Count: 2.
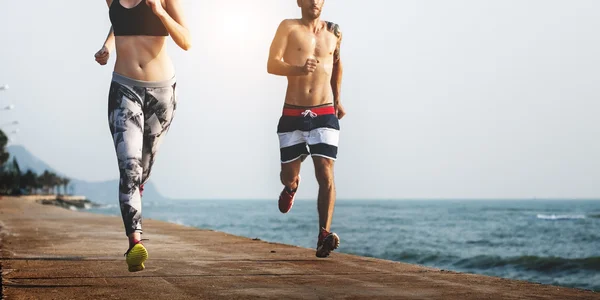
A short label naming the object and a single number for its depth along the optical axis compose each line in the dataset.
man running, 7.60
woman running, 6.19
